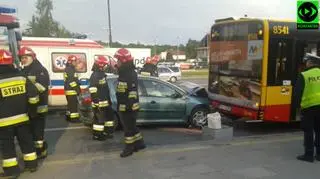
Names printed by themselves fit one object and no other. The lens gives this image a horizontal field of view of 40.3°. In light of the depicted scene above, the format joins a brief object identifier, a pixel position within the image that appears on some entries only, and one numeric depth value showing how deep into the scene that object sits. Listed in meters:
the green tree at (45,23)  89.88
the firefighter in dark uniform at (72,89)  11.98
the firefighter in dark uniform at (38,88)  7.39
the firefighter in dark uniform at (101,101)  9.42
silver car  34.97
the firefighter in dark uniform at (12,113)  6.25
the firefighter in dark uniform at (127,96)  7.80
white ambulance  14.20
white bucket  9.08
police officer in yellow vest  7.35
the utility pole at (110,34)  41.88
